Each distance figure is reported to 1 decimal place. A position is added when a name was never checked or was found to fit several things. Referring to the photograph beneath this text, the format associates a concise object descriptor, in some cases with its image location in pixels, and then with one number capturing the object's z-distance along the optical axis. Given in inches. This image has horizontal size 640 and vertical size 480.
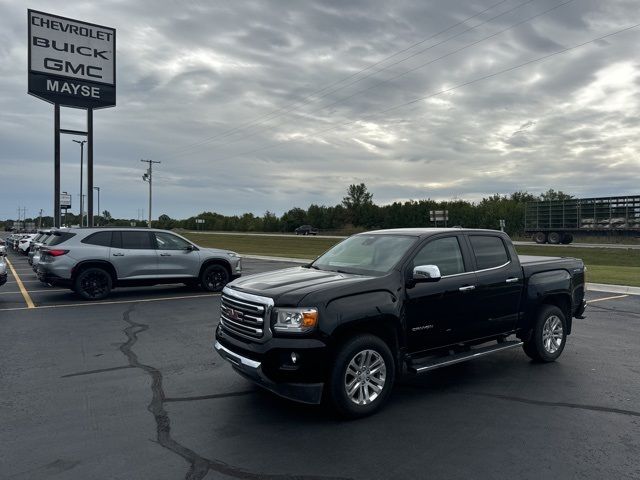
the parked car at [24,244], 1278.9
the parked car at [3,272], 443.8
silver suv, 465.4
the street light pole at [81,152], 2159.9
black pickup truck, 175.2
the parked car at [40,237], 730.8
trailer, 1481.3
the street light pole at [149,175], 2361.0
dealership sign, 955.3
